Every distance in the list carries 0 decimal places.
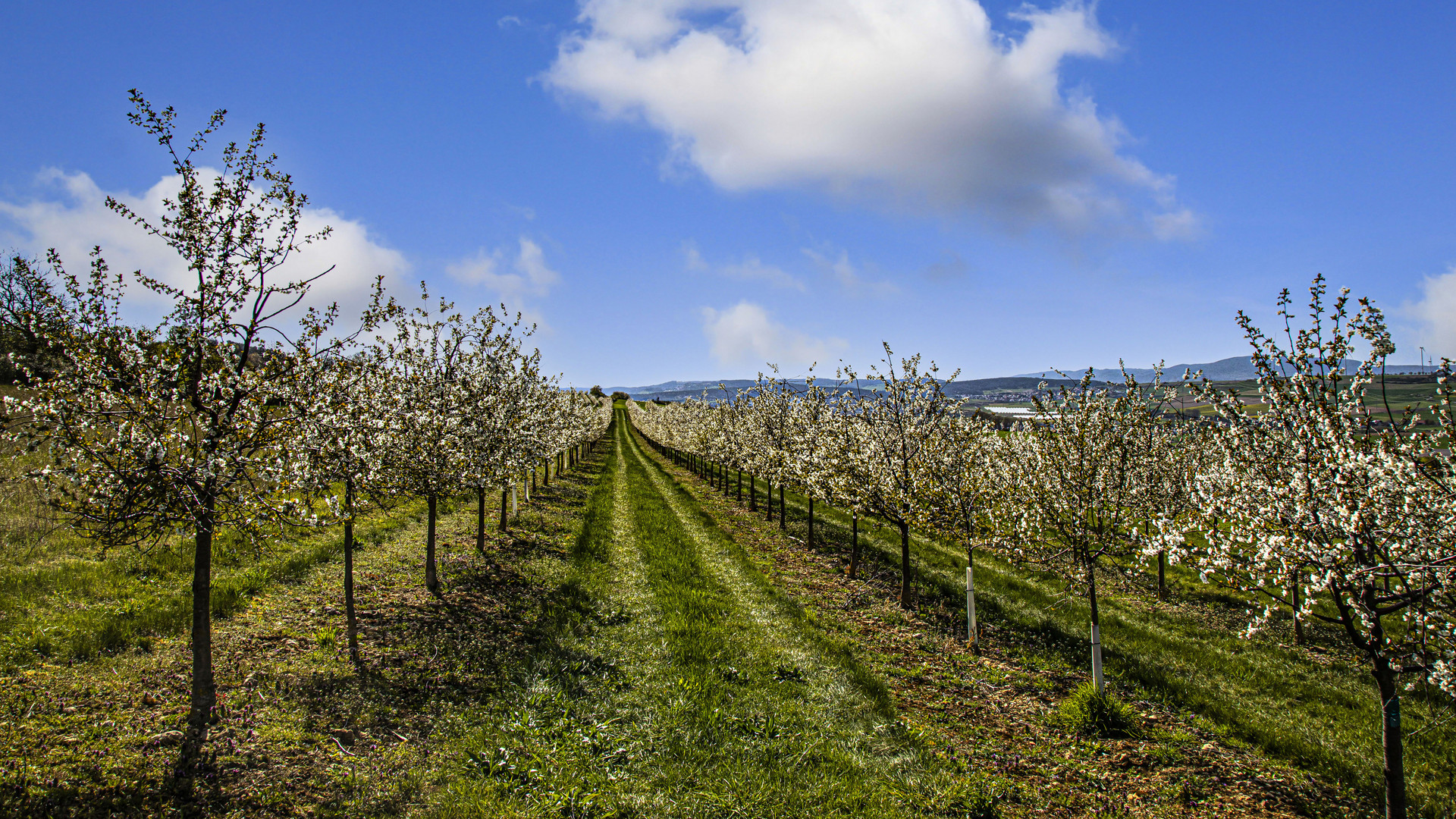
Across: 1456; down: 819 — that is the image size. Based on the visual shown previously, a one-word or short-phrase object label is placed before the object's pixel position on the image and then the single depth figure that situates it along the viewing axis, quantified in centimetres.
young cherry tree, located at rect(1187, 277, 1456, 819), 636
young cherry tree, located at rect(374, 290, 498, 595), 1322
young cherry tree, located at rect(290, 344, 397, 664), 887
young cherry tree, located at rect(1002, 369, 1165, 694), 1073
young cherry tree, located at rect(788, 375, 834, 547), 1872
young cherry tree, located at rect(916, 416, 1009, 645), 1438
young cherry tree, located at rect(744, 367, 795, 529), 2620
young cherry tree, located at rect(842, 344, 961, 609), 1526
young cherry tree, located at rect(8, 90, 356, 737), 647
